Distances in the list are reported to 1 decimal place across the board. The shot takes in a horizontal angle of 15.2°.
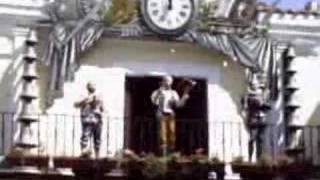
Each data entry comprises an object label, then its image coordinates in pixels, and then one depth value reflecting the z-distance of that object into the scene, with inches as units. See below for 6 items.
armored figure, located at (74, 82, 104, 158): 743.1
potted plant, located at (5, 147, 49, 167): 720.3
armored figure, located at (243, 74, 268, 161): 772.6
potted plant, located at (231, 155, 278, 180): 746.8
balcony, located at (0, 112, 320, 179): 756.0
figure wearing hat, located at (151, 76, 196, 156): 751.7
